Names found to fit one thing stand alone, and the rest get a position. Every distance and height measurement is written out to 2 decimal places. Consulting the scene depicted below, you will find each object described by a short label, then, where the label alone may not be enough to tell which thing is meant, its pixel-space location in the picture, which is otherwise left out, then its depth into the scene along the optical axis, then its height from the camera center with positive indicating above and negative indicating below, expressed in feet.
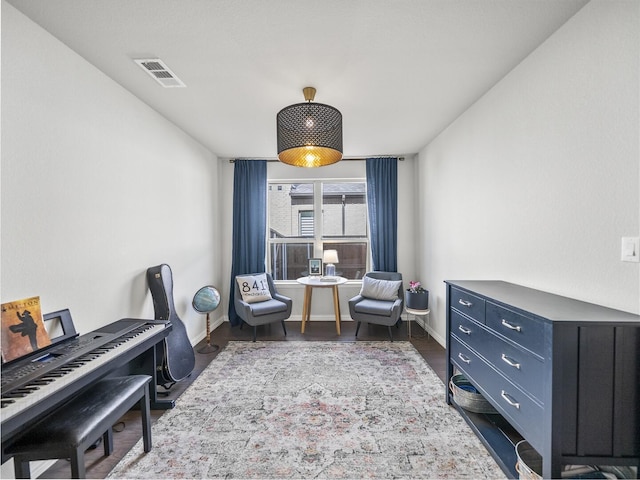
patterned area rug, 5.32 -4.38
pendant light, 6.72 +2.60
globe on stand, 10.68 -2.51
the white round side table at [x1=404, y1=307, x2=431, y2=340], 11.88 -3.21
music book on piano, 4.58 -1.59
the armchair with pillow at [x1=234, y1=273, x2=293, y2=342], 11.88 -2.96
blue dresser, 3.93 -2.13
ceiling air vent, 6.43 +3.96
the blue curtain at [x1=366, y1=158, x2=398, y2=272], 14.28 +1.36
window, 15.17 +0.53
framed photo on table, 14.34 -1.59
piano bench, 4.09 -2.96
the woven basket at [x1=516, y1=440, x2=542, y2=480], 4.58 -4.02
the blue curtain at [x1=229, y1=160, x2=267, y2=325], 14.42 +1.07
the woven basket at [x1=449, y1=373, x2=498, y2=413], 6.63 -3.90
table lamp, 13.91 -1.15
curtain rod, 14.28 +3.96
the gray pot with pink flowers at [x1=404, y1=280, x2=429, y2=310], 12.01 -2.72
